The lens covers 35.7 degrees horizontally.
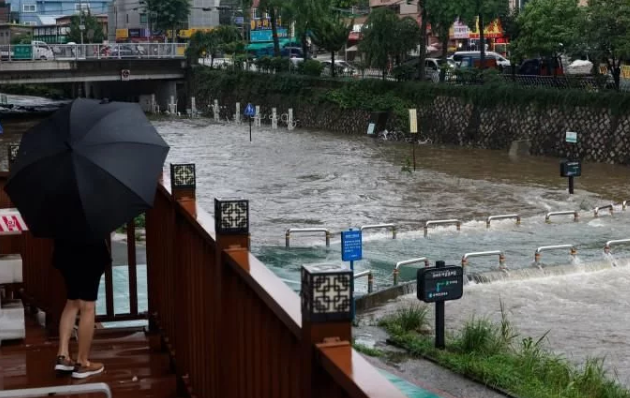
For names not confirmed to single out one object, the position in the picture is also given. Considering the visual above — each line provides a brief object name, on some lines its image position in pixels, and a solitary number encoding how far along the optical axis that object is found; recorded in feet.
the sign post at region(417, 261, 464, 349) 41.75
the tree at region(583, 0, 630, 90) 114.32
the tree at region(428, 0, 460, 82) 144.36
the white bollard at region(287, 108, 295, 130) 166.81
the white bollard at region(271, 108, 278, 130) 168.87
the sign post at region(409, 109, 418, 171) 103.14
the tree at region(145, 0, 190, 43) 263.49
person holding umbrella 18.19
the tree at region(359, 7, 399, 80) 154.92
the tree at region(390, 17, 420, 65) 155.22
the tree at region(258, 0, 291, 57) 181.40
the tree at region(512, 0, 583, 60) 133.80
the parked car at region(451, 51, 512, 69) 175.02
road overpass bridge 168.76
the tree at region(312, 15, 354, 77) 178.25
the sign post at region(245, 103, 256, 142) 141.38
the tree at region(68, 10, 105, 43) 297.35
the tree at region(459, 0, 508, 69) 143.95
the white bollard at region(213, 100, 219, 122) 186.60
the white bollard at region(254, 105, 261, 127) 173.30
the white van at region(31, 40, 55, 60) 171.76
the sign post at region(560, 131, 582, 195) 88.48
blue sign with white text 51.74
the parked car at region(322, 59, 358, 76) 179.74
